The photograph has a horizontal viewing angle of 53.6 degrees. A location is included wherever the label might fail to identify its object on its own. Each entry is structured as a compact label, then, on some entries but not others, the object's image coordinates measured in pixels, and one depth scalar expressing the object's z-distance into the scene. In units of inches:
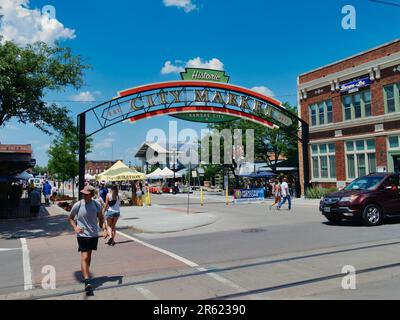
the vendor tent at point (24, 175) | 1178.6
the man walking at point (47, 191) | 1123.5
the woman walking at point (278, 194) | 829.8
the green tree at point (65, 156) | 1405.0
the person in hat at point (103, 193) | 593.9
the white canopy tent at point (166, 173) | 2015.3
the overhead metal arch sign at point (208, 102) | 915.4
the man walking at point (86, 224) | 252.2
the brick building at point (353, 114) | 957.2
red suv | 493.4
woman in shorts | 439.2
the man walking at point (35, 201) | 705.6
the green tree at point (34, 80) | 532.7
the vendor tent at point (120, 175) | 978.1
